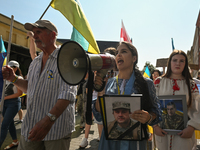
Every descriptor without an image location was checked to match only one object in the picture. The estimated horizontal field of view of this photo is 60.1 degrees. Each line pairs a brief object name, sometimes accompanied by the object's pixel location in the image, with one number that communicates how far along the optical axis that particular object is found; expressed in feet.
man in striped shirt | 5.52
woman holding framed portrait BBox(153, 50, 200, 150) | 6.73
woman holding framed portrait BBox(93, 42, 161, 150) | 4.77
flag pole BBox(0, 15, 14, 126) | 8.57
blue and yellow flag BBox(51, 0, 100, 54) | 7.79
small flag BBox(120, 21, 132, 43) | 11.28
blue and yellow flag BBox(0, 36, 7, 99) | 10.28
